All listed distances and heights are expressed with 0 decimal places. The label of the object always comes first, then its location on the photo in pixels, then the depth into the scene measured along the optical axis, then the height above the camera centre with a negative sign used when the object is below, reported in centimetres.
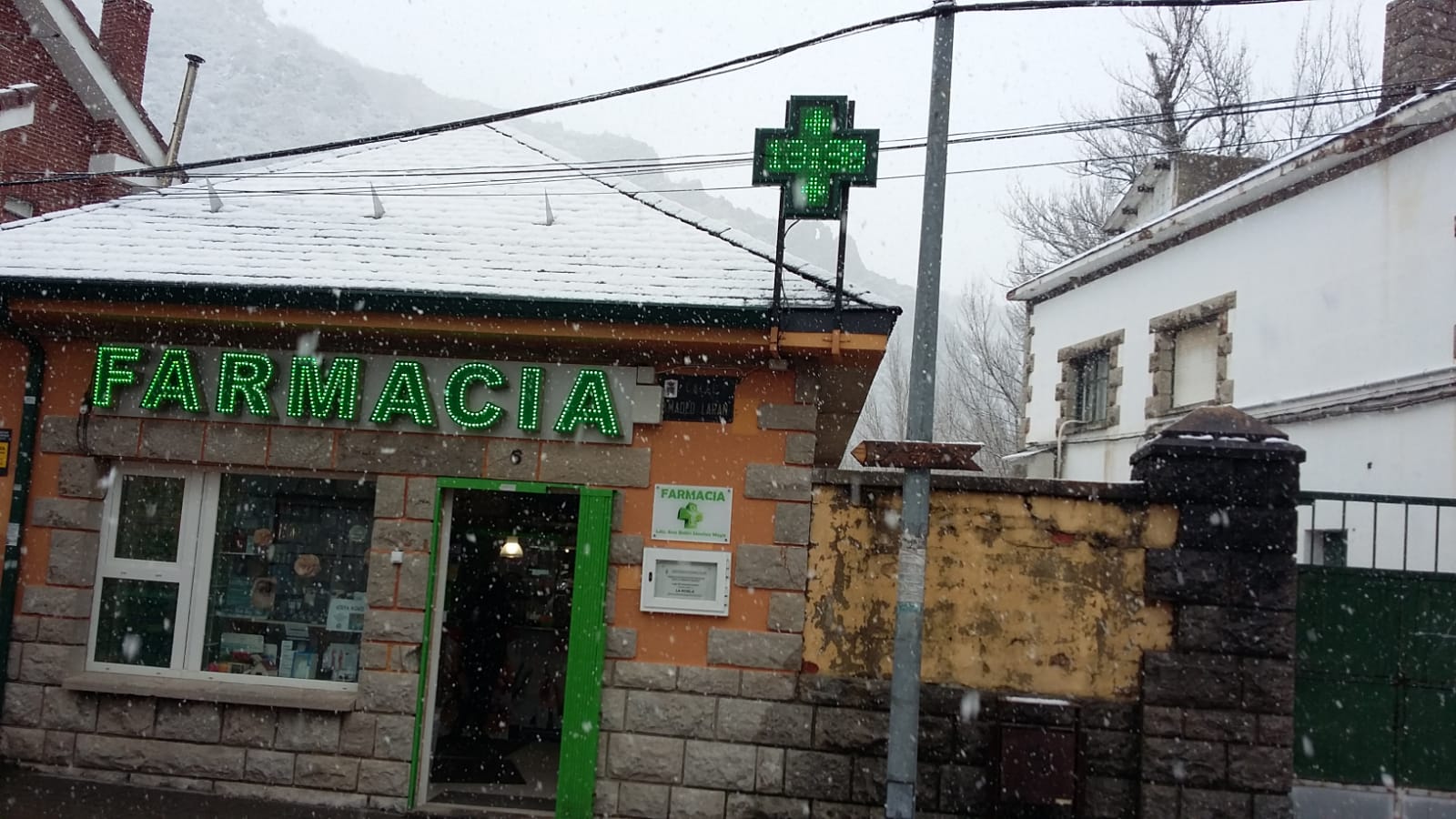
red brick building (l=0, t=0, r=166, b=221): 1593 +606
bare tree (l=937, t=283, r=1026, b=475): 3759 +588
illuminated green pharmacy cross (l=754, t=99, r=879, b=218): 744 +258
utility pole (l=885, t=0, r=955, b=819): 648 +12
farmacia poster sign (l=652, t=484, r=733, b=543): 781 +7
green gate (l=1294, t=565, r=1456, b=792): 791 -78
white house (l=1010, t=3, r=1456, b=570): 1027 +299
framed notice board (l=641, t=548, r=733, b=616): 771 -42
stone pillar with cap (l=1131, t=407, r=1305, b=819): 713 -50
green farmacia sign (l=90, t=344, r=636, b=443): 792 +81
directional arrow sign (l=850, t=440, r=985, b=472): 645 +51
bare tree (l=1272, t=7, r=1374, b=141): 2419 +1018
